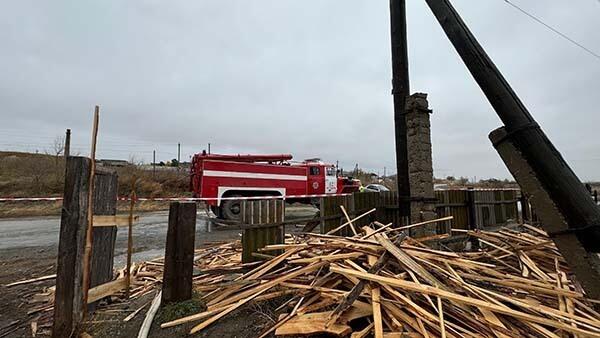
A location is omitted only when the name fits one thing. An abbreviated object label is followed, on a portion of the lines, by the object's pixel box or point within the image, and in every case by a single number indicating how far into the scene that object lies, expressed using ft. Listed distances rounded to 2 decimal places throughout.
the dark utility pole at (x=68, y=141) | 72.86
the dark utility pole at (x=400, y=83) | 18.53
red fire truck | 34.78
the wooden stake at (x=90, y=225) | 9.49
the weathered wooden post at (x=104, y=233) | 10.63
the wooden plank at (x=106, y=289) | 10.01
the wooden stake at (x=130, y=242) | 11.76
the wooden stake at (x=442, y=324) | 6.28
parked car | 59.25
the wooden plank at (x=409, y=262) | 7.97
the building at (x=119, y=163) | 89.73
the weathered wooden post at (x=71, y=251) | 8.86
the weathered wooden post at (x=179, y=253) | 10.08
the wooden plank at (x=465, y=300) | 6.25
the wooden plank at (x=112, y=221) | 10.28
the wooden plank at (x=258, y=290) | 9.46
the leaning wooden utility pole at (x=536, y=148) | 8.32
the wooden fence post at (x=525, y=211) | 28.68
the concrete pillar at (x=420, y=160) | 17.44
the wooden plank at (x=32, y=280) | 14.56
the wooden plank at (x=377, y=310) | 6.63
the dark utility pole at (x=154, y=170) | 81.71
